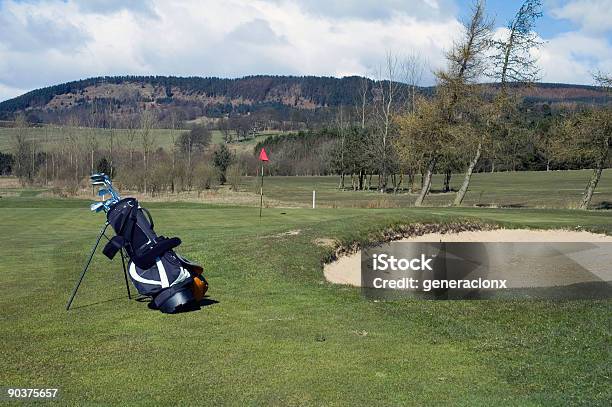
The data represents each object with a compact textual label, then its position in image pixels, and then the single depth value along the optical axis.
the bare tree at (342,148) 94.25
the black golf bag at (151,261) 8.95
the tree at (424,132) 43.59
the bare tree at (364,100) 81.31
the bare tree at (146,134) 67.02
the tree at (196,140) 135.62
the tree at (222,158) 99.62
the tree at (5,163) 121.50
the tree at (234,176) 80.24
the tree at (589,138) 39.50
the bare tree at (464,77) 43.34
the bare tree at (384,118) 69.38
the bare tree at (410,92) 62.21
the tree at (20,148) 95.00
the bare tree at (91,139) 84.43
